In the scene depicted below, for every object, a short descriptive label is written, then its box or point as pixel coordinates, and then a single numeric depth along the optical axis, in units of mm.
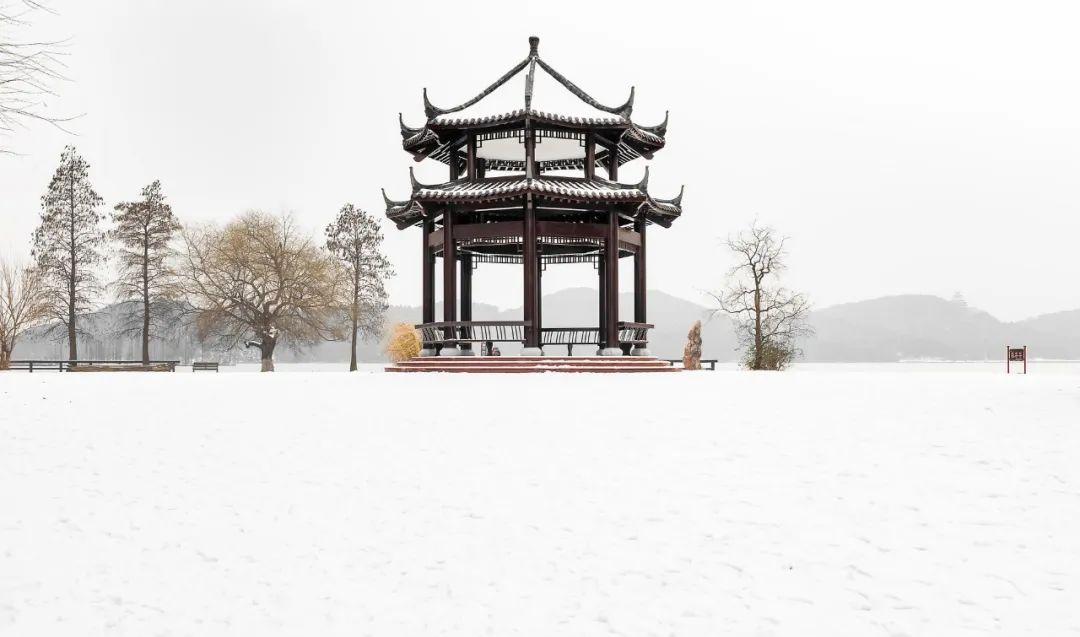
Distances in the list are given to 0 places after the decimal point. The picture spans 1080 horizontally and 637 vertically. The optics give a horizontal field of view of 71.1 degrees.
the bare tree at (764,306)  36938
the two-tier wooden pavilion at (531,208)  22203
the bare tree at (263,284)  40938
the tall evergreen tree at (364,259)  44156
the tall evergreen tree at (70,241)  42281
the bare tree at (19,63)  10820
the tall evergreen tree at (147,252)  42581
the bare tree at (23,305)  42438
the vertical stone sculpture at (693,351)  33084
